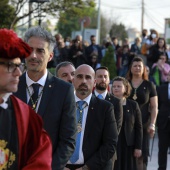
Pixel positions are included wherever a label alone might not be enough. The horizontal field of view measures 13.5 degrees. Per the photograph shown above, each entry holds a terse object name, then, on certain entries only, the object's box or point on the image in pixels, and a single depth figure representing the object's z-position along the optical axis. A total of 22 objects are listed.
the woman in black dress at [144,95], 12.29
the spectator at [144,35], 26.41
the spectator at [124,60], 24.03
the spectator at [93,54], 24.55
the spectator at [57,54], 23.97
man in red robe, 4.84
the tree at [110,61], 23.92
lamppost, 20.45
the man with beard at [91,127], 7.86
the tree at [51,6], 21.25
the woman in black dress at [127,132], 10.67
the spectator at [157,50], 23.02
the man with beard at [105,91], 9.48
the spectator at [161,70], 21.05
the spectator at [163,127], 13.16
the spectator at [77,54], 24.20
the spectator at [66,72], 9.59
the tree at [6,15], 21.55
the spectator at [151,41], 23.77
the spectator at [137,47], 25.70
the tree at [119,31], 72.50
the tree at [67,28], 74.86
